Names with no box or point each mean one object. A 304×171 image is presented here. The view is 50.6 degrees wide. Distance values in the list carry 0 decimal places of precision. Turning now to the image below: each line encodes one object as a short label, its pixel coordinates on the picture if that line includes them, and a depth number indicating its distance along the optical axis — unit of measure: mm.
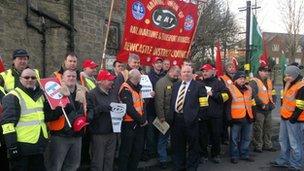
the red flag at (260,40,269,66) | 8011
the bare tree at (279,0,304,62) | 27155
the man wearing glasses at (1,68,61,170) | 4108
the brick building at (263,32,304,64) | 59240
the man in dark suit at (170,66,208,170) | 5754
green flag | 9306
